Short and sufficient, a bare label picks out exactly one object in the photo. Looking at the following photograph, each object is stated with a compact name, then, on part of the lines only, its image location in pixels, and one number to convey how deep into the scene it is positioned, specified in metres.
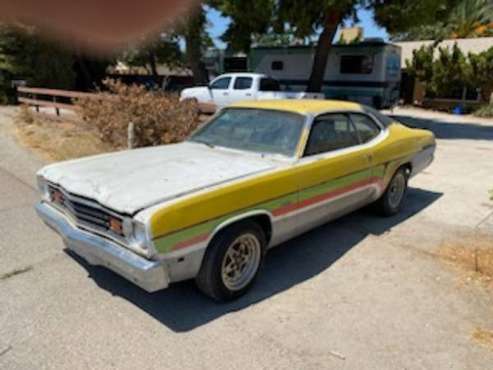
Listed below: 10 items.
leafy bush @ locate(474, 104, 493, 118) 18.72
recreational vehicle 16.52
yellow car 2.88
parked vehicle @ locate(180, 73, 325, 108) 13.66
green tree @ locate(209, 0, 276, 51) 12.87
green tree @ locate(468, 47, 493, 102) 19.16
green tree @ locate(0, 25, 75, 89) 17.53
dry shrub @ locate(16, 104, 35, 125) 11.54
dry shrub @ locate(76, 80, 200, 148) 7.67
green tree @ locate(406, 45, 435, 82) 21.39
